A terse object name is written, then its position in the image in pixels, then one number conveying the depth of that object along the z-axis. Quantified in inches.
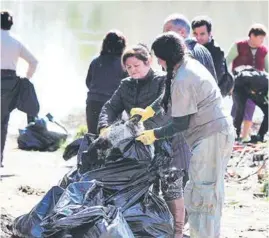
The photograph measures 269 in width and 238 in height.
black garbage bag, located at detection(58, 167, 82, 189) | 394.3
